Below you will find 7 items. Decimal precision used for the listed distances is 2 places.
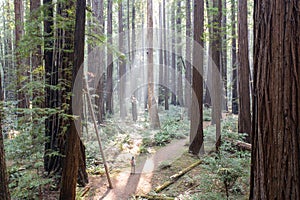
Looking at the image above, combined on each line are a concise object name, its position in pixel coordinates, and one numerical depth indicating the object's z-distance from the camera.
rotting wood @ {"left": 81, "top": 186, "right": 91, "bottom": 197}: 6.38
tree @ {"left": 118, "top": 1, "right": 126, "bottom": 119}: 19.74
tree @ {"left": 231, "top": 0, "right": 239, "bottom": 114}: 17.92
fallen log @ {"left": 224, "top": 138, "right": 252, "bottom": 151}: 8.39
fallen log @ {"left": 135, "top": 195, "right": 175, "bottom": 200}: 6.26
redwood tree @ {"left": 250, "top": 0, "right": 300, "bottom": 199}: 2.53
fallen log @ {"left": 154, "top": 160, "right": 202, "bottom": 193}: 6.99
